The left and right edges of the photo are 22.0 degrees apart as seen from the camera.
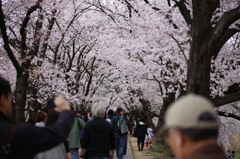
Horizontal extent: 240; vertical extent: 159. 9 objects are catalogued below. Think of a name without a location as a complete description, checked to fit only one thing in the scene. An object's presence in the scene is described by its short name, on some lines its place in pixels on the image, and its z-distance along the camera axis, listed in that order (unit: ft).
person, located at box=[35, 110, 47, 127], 31.79
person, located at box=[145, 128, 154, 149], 97.25
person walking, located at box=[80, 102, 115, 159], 31.68
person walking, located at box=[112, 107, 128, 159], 58.89
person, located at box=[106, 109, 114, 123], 69.31
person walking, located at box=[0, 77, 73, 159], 13.33
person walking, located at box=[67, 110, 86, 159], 42.87
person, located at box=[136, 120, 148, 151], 88.25
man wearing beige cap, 9.80
